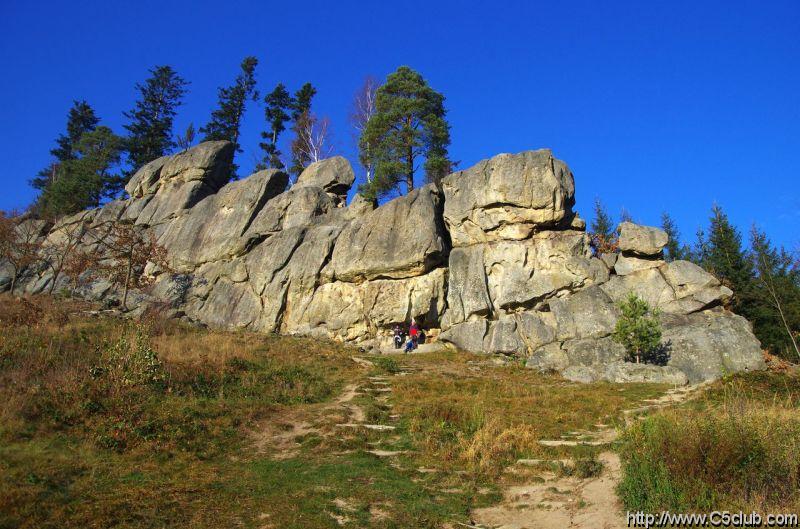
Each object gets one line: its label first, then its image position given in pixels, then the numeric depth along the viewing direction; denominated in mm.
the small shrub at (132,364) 14180
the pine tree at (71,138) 71812
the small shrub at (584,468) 10188
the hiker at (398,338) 34781
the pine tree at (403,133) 43781
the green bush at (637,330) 24734
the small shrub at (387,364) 25047
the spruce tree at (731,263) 37562
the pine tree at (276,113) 62000
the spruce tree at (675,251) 48750
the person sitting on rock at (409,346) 33531
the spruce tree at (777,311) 34688
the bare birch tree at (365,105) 57125
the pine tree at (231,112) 63688
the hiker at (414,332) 34372
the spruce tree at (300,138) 59244
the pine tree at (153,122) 64500
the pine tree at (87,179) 58781
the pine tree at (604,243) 36369
